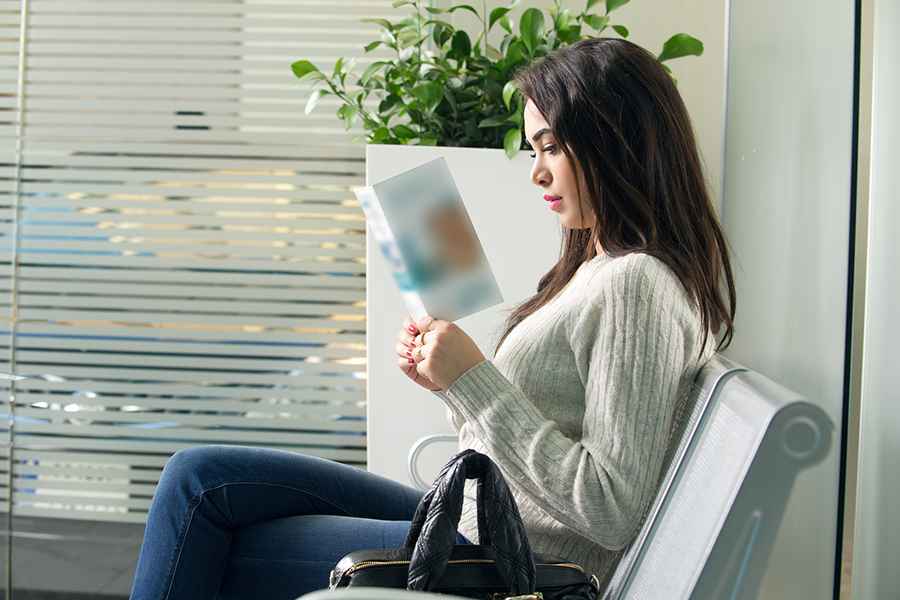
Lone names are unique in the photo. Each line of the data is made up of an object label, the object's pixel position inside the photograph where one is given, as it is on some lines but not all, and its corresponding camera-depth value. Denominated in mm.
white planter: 2217
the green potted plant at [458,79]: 2264
